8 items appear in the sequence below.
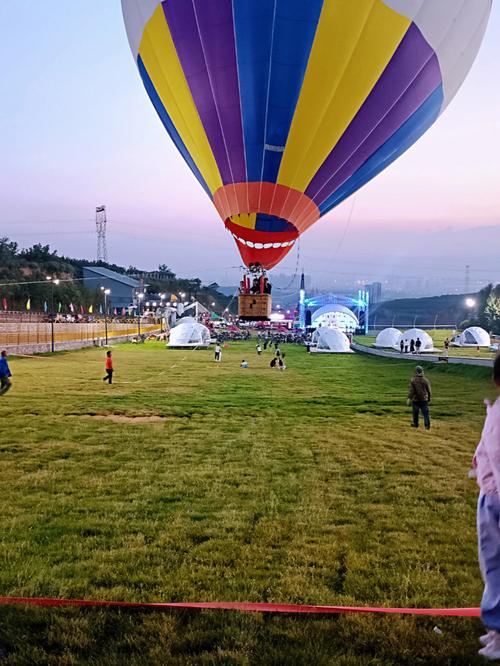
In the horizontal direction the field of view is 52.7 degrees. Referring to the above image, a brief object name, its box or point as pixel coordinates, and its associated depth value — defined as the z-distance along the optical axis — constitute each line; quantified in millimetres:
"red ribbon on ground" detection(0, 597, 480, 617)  3246
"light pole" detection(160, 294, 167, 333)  76406
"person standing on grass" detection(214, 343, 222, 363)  29922
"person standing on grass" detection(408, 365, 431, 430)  10719
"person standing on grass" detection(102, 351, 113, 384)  17594
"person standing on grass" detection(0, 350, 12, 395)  14008
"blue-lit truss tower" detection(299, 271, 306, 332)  101500
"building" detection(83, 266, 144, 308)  103188
